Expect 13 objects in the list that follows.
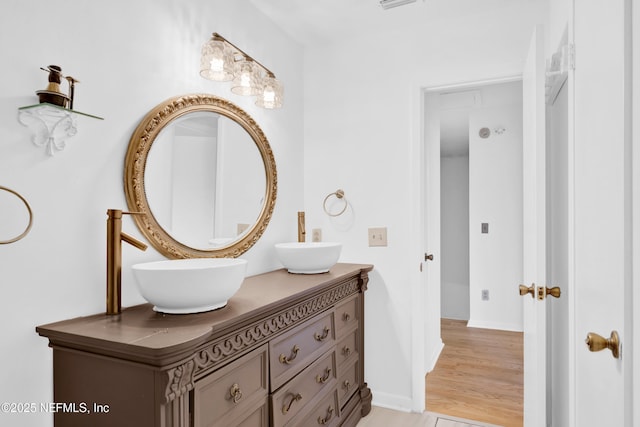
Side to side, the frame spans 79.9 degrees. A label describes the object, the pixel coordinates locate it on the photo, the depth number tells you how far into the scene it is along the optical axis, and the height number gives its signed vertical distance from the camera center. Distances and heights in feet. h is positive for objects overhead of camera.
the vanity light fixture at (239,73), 5.43 +2.24
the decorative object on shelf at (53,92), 3.65 +1.19
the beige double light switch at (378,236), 8.11 -0.41
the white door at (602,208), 2.59 +0.07
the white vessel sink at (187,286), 3.89 -0.73
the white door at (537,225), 5.09 -0.11
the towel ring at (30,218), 3.35 -0.02
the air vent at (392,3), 6.98 +3.94
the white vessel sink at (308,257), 6.72 -0.73
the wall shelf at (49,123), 3.65 +0.92
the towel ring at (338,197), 8.48 +0.42
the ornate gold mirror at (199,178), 4.90 +0.58
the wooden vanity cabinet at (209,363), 3.28 -1.51
